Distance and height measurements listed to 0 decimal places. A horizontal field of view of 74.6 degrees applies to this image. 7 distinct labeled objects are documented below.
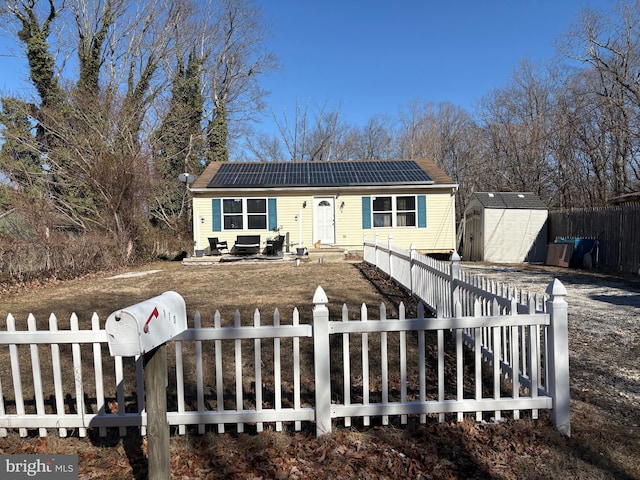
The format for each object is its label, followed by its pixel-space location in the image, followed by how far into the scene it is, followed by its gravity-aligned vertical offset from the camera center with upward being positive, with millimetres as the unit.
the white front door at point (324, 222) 16922 -100
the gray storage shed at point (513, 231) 15320 -592
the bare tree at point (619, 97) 18766 +5348
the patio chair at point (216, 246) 15609 -891
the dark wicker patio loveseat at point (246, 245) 15512 -870
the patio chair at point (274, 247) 15528 -967
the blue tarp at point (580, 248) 12677 -1072
